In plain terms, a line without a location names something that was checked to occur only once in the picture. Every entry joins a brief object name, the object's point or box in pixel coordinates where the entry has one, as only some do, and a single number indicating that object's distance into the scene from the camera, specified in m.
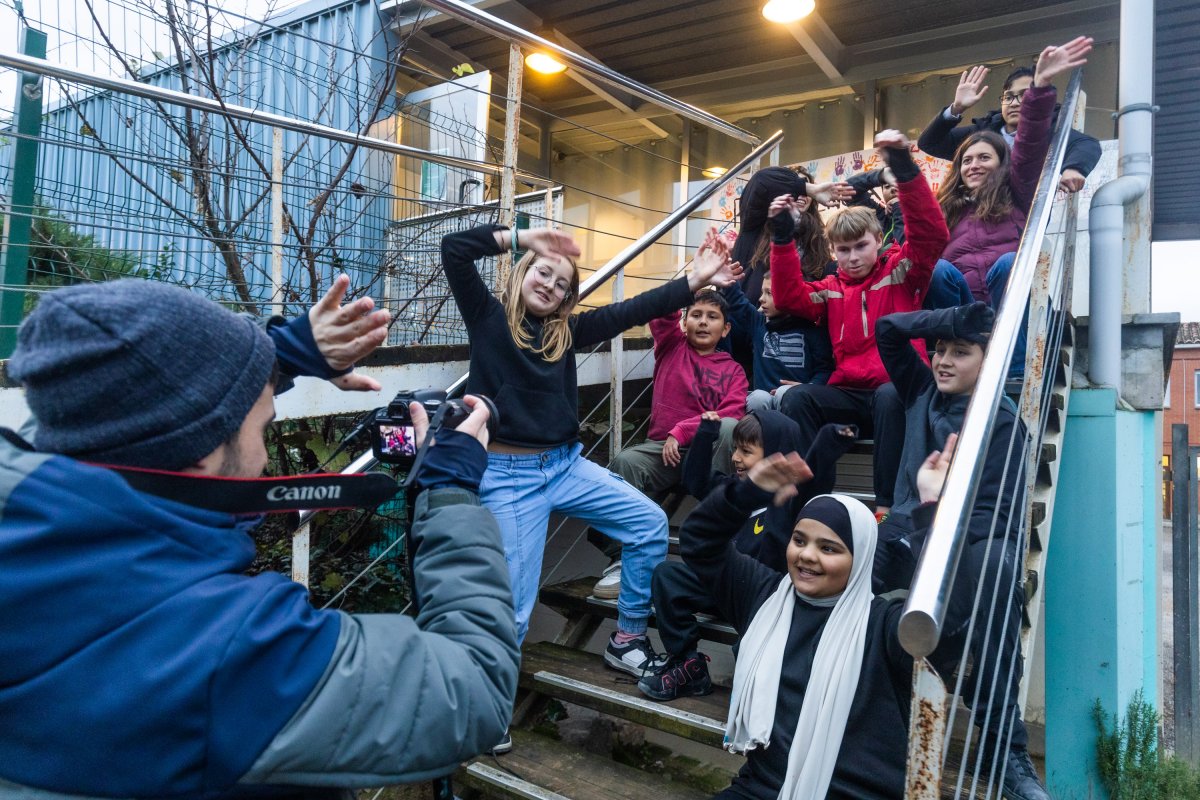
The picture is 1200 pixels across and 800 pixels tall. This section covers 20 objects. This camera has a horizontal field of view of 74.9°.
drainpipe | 3.17
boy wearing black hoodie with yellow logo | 2.56
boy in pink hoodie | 3.40
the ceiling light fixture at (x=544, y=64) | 5.89
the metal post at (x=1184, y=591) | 4.55
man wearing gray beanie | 0.74
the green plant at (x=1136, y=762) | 2.87
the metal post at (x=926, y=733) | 1.16
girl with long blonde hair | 2.60
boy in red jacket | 2.93
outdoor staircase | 2.30
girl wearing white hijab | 1.86
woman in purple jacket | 3.22
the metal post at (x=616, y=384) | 3.67
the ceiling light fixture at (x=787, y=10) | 5.73
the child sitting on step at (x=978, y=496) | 2.04
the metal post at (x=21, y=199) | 2.53
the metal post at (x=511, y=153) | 3.12
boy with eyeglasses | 3.22
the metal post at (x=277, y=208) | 2.91
